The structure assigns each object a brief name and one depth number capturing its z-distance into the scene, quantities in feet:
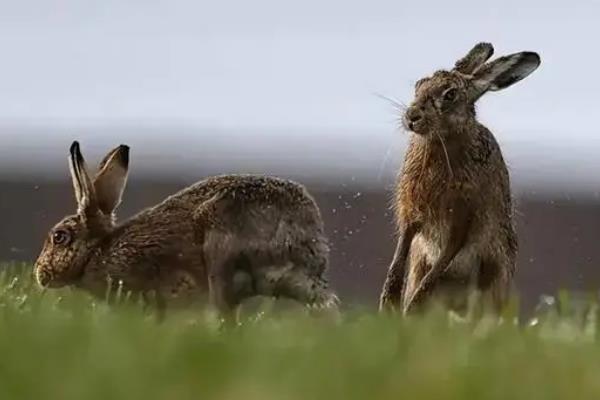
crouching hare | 54.13
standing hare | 55.06
